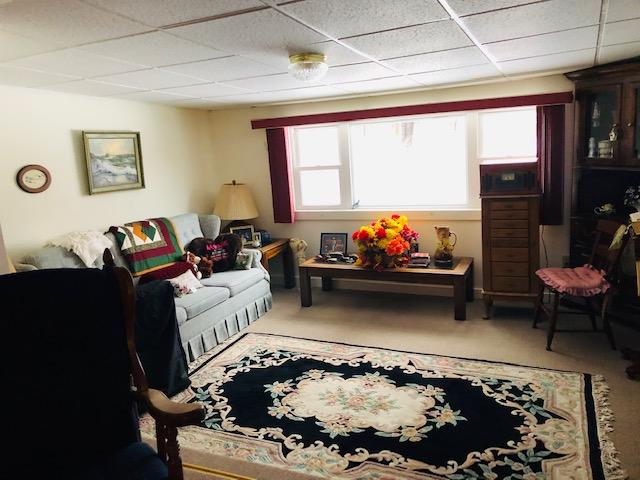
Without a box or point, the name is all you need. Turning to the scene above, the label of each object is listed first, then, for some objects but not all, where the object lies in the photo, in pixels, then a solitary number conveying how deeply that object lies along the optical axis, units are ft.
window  14.96
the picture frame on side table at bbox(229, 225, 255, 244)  17.37
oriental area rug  7.56
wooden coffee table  13.53
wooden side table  16.98
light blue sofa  11.75
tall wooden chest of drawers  12.89
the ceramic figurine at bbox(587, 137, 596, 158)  12.81
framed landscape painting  13.52
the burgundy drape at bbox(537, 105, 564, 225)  13.61
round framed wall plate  11.71
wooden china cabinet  11.44
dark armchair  5.26
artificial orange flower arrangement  14.30
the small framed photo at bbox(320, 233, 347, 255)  16.92
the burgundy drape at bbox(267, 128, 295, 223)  17.30
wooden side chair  10.73
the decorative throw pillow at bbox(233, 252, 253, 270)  15.20
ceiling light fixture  9.42
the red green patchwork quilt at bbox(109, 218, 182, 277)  13.42
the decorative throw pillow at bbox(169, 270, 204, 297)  12.68
